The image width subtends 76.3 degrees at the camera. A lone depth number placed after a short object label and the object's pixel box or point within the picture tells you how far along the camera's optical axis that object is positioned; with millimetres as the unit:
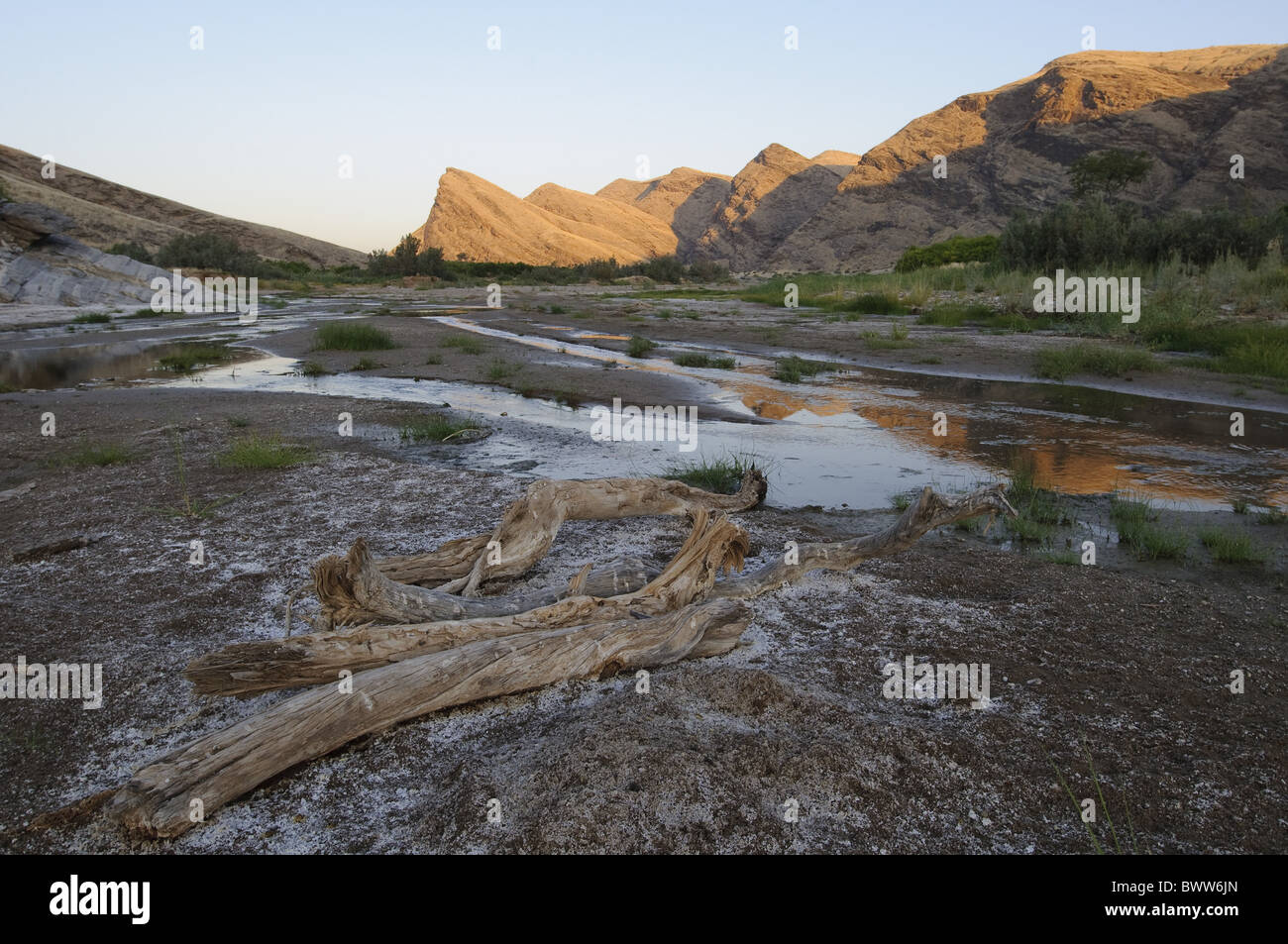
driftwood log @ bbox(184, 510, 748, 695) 2885
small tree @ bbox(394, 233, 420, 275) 52812
